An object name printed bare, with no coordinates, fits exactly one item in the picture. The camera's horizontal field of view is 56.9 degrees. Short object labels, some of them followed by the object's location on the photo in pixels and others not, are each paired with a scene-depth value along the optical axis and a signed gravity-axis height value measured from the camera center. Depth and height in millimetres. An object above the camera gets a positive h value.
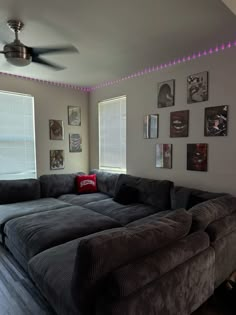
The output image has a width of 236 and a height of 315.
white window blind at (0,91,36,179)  3830 +185
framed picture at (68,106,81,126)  4594 +661
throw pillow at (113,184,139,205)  3359 -760
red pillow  4109 -710
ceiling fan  2115 +974
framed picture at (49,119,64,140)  4336 +348
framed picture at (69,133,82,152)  4633 +95
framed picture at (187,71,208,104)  2910 +803
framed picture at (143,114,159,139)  3539 +331
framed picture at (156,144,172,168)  3379 -143
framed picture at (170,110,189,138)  3141 +335
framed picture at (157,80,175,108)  3293 +810
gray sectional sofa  1210 -866
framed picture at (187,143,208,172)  2957 -149
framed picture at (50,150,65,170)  4377 -265
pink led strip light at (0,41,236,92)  2739 +1245
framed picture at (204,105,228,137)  2730 +324
